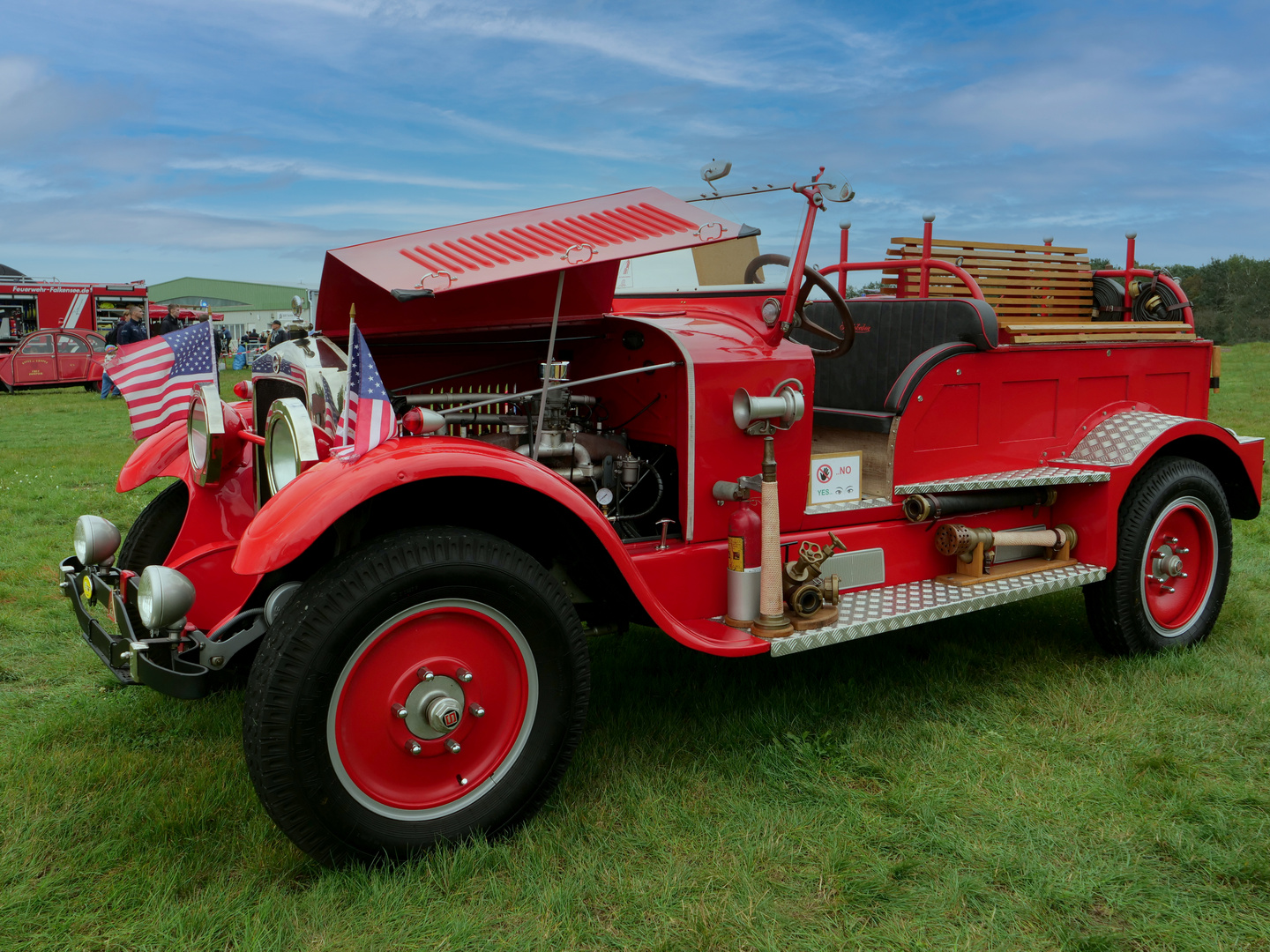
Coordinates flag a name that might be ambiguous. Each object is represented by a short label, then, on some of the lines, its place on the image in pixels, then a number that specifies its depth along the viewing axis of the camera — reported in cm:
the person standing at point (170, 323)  2215
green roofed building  5607
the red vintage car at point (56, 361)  1967
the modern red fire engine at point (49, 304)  2303
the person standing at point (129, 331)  1884
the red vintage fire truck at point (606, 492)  244
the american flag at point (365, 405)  244
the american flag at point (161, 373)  340
